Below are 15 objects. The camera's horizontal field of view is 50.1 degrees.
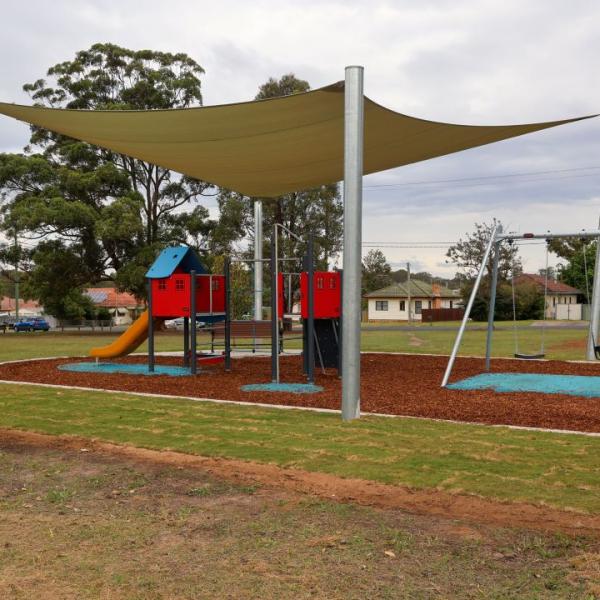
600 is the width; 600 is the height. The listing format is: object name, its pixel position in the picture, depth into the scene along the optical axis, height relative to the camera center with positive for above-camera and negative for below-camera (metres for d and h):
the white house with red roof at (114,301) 73.21 +0.37
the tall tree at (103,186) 29.08 +5.83
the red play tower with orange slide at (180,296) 11.43 +0.16
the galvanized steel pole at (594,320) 12.79 -0.23
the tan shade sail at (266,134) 7.79 +2.42
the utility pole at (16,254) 31.53 +2.42
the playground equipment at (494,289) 9.70 +0.34
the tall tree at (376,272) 74.12 +4.08
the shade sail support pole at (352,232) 6.70 +0.78
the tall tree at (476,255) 38.44 +3.28
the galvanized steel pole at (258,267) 15.74 +0.93
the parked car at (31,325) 45.94 -1.58
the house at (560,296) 44.97 +1.11
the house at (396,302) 64.62 +0.49
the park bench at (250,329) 13.76 -0.51
